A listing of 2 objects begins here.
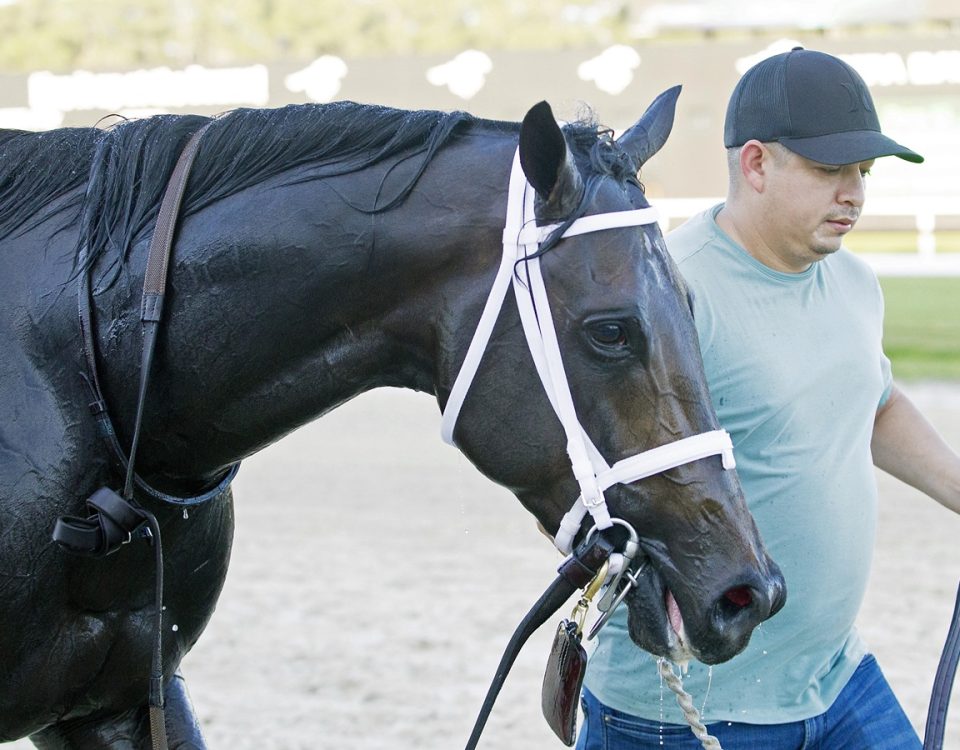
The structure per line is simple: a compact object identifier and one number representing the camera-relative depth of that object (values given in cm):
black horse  388
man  507
